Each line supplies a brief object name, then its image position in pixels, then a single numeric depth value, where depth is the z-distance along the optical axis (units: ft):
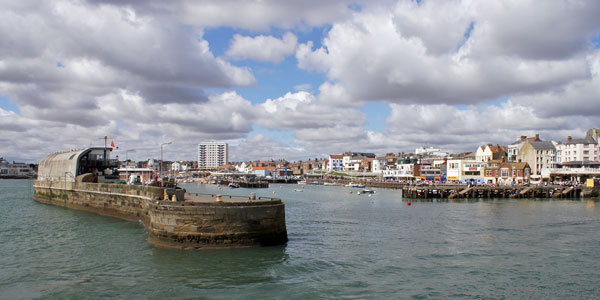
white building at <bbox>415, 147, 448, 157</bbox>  610.24
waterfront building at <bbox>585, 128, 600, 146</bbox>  402.87
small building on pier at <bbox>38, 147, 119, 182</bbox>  199.52
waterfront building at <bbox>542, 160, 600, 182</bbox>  345.51
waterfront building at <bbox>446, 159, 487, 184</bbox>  377.09
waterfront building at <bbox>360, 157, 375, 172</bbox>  627.46
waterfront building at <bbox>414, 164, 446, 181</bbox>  456.20
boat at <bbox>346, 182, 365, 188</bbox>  453.37
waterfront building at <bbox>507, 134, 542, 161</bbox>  401.12
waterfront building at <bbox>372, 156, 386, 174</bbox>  597.11
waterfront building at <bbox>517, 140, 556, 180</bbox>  370.94
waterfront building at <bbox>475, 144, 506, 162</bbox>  418.55
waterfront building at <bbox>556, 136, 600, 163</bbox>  387.16
